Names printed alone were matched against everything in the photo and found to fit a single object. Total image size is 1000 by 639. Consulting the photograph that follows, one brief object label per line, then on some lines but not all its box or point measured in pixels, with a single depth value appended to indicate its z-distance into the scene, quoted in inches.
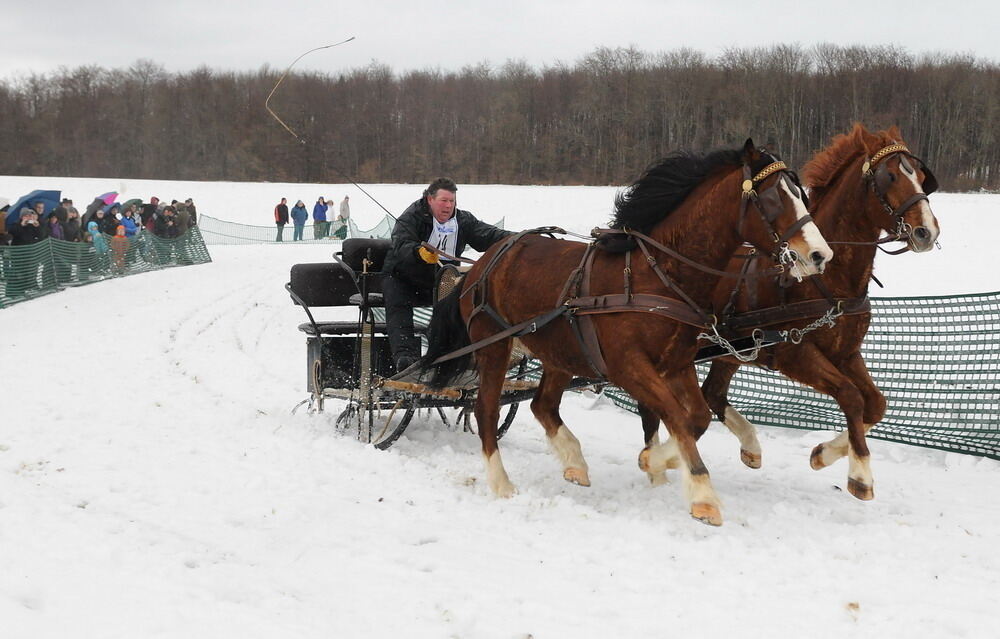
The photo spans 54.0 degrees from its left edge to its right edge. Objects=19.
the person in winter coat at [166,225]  1025.5
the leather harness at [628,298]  203.0
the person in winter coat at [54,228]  756.6
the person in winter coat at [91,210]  864.4
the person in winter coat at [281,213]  1423.5
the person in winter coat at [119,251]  856.9
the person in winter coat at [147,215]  1026.8
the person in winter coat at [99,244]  820.6
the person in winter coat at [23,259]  642.2
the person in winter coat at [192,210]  1119.9
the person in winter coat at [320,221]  1446.9
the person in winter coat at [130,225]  906.7
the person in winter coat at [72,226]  797.9
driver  290.8
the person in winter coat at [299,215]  1390.3
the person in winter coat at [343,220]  1369.3
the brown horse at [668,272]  203.5
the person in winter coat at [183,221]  1049.5
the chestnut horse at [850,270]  232.1
